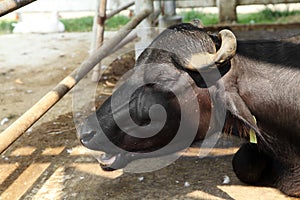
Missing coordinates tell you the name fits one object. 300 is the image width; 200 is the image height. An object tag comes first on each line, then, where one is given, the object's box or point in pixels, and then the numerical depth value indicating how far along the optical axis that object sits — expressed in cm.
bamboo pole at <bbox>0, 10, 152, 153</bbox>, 399
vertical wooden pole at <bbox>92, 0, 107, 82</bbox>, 688
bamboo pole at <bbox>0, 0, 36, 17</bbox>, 361
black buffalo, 395
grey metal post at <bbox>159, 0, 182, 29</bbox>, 846
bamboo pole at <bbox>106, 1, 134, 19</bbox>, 742
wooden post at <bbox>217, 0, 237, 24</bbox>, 980
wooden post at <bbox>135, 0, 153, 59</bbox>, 652
